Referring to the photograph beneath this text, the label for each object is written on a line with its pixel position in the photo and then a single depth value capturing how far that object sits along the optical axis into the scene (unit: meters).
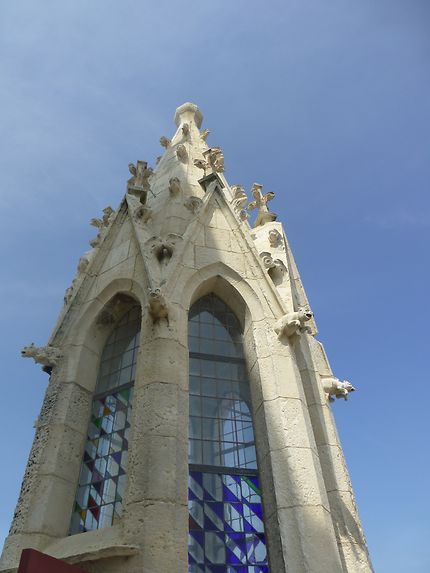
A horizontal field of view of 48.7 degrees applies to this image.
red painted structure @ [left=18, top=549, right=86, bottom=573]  3.59
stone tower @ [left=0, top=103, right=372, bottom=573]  5.00
